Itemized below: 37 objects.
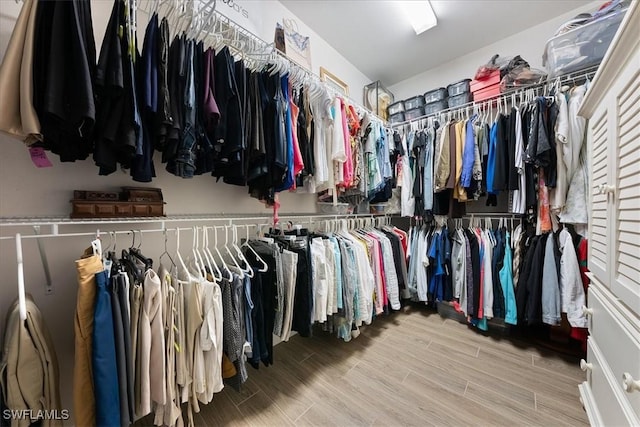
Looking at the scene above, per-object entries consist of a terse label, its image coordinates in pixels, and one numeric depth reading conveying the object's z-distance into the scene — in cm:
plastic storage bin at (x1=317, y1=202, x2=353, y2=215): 230
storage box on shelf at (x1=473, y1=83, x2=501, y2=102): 213
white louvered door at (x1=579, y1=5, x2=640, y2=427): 71
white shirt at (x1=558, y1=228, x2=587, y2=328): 157
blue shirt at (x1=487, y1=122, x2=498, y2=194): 191
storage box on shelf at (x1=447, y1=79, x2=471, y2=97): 236
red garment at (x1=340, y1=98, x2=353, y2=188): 177
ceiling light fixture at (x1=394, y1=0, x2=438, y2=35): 196
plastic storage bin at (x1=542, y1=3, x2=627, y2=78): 156
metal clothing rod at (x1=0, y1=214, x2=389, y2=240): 86
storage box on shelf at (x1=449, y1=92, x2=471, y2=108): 236
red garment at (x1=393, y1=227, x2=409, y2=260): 233
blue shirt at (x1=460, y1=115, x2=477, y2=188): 194
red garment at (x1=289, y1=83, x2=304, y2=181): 141
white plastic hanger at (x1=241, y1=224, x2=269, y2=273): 124
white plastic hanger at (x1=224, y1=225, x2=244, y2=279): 115
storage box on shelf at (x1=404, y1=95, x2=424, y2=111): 268
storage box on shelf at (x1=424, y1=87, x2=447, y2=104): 255
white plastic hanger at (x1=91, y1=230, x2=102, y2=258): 88
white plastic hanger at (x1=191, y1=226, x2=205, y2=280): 109
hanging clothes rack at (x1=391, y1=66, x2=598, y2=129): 175
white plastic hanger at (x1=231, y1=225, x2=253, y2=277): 120
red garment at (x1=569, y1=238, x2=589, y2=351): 158
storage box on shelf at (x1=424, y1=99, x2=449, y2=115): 254
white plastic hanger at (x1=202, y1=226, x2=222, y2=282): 112
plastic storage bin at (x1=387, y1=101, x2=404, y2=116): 283
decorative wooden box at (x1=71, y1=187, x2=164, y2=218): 100
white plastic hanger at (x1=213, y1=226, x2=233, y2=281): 111
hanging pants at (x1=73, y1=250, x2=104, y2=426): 78
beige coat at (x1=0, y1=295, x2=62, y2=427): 70
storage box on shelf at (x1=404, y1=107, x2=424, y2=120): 267
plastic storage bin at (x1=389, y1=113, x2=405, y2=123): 282
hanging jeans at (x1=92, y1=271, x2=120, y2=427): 77
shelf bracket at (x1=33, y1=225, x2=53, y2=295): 93
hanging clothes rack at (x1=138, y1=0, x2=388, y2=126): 110
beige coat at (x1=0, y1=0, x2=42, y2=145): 70
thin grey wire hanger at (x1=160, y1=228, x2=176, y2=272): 126
